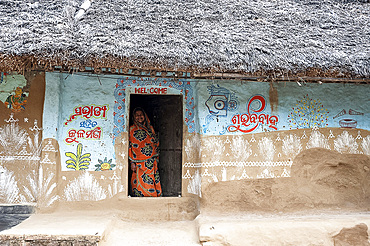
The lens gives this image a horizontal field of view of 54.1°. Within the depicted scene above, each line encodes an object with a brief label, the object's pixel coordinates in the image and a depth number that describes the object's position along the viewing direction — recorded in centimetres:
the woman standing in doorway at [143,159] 523
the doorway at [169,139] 582
